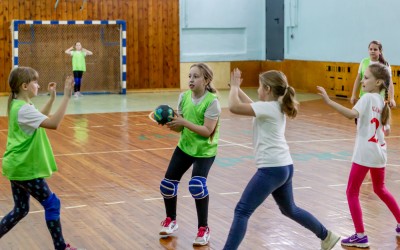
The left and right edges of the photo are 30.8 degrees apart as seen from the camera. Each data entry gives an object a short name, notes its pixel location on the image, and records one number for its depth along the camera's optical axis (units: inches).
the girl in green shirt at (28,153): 213.9
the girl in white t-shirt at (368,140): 235.9
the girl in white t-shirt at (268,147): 205.9
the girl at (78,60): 824.9
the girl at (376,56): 391.2
